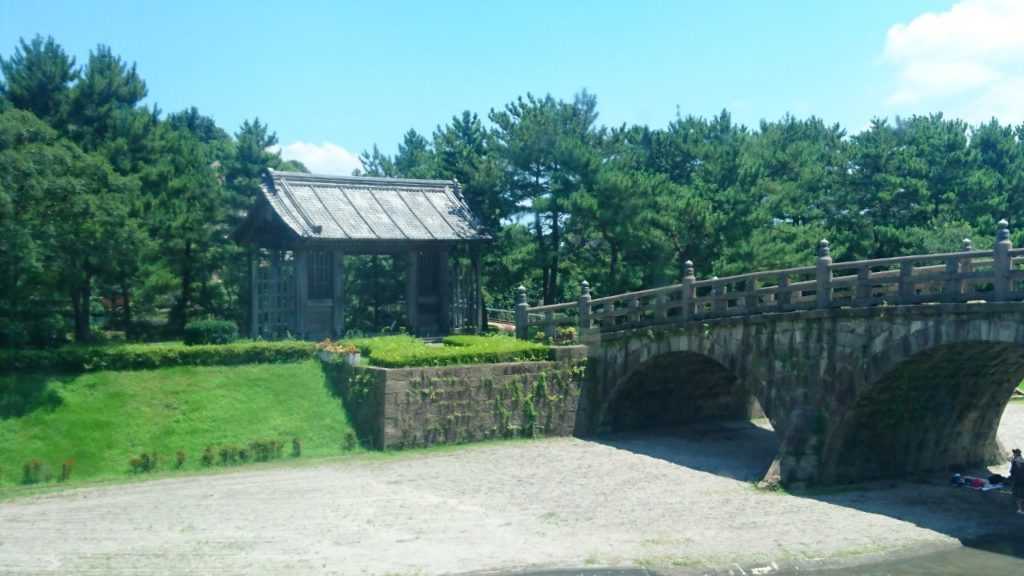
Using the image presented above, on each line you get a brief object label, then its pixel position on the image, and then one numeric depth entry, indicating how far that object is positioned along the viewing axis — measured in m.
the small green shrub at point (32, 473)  22.84
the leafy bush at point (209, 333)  29.70
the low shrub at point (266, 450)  25.17
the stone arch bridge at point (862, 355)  20.05
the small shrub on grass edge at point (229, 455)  24.77
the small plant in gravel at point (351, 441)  26.17
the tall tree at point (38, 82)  31.69
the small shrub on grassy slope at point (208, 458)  24.48
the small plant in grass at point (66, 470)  23.09
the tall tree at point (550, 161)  35.81
